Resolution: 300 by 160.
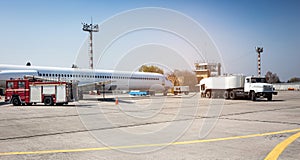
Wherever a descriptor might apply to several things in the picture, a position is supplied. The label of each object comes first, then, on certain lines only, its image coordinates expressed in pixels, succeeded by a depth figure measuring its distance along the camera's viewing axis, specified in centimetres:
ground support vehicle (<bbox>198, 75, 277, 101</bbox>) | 2220
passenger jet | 2545
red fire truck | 1804
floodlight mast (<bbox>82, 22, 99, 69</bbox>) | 5262
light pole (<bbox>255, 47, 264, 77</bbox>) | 5697
